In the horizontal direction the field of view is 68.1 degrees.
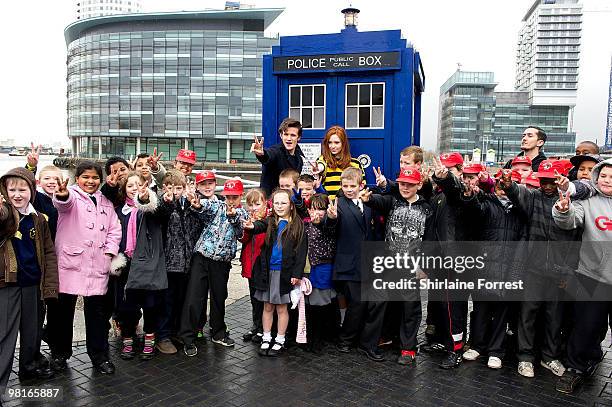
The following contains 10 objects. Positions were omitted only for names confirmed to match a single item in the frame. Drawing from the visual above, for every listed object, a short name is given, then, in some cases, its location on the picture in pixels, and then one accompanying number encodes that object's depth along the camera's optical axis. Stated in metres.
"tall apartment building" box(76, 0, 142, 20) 133.57
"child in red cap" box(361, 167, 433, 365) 4.49
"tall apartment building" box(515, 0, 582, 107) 121.50
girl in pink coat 4.02
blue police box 5.95
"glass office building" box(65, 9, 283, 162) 65.19
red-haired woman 5.19
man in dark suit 5.35
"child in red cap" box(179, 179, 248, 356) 4.62
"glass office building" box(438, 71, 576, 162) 110.31
